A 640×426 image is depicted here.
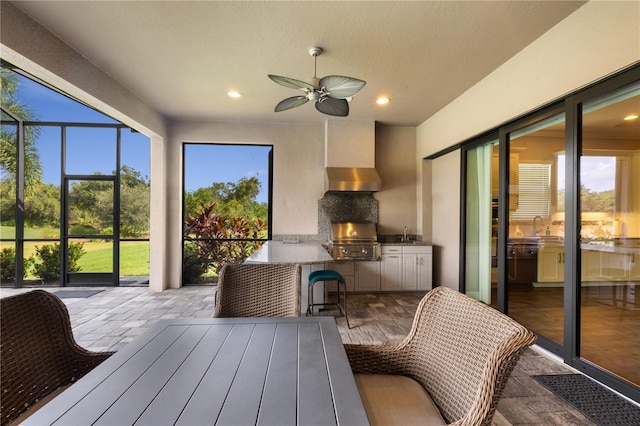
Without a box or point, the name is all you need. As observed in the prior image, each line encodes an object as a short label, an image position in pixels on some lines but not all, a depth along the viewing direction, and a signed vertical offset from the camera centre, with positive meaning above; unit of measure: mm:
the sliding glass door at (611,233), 1959 -137
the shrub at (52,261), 4723 -877
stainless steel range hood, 4395 +539
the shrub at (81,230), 4742 -339
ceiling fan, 2121 +1015
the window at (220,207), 4887 +85
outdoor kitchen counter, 2648 -469
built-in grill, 4434 -485
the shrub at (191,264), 4886 -942
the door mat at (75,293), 4173 -1313
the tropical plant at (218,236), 4883 -439
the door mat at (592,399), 1719 -1276
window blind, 2664 +233
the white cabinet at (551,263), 2492 -491
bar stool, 3127 -754
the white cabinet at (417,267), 4566 -901
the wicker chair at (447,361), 875 -622
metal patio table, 755 -567
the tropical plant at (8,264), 4609 -916
